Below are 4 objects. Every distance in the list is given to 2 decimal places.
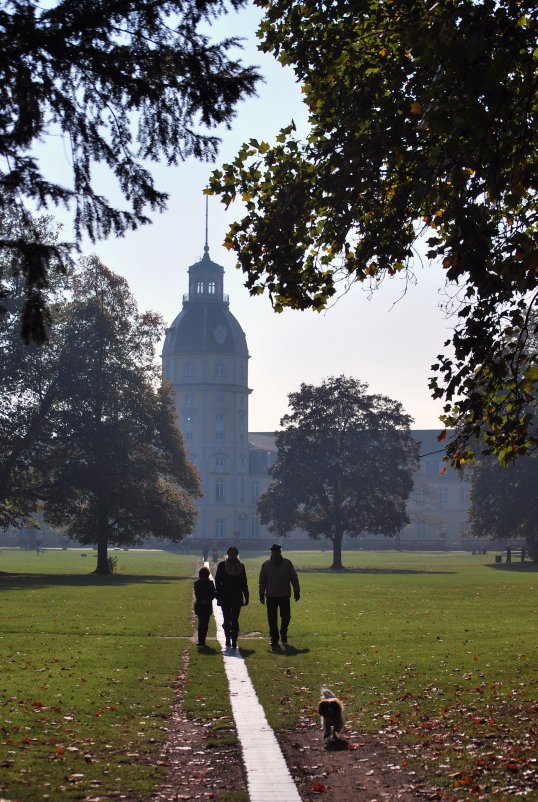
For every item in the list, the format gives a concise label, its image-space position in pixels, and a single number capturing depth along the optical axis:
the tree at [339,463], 76.50
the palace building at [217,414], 154.38
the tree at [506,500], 69.44
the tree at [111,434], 54.59
